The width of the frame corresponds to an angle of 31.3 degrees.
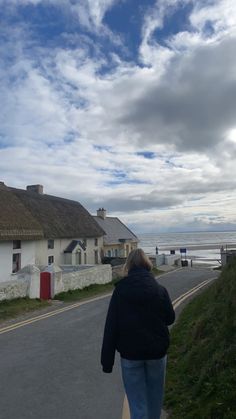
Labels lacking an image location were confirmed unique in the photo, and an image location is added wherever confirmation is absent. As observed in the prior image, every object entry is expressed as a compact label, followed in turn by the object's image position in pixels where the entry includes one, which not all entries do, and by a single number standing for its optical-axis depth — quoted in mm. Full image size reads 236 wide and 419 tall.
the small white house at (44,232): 23984
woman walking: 4078
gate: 20578
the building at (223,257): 38719
